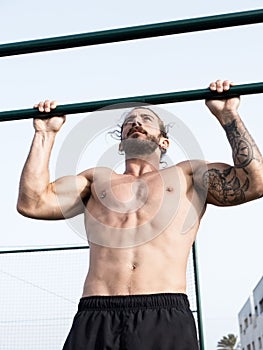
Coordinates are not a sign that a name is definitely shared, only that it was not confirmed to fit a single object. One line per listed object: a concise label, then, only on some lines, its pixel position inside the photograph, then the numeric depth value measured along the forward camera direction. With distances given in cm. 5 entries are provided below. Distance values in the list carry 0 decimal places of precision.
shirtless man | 183
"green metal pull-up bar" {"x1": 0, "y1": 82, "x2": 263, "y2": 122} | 161
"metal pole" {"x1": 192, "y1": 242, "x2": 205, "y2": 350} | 365
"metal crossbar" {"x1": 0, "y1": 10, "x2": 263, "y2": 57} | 154
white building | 2667
